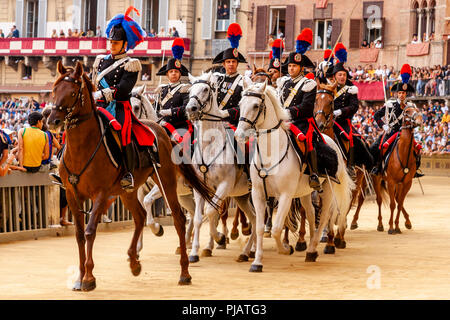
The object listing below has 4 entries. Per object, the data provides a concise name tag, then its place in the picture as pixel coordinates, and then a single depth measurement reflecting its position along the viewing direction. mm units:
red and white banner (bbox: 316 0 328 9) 46656
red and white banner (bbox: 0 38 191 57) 49031
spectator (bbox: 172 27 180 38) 49000
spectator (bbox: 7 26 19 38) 52812
